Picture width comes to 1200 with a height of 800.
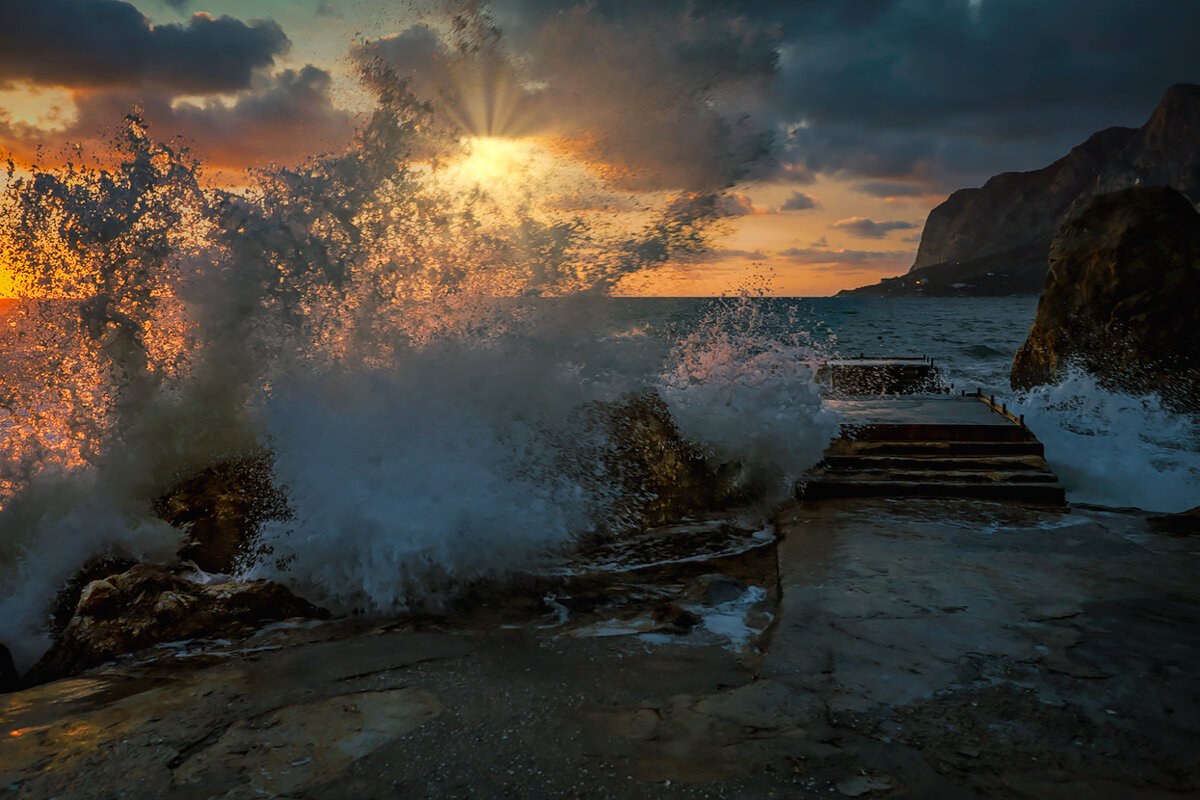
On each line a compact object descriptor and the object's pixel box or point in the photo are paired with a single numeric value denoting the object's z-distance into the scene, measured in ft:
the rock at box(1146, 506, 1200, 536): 15.24
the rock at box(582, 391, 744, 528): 19.30
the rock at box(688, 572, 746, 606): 13.01
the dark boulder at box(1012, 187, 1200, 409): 33.12
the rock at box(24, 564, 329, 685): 11.91
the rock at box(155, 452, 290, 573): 15.55
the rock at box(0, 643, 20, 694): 11.66
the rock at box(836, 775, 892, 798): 6.61
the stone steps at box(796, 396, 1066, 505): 19.38
